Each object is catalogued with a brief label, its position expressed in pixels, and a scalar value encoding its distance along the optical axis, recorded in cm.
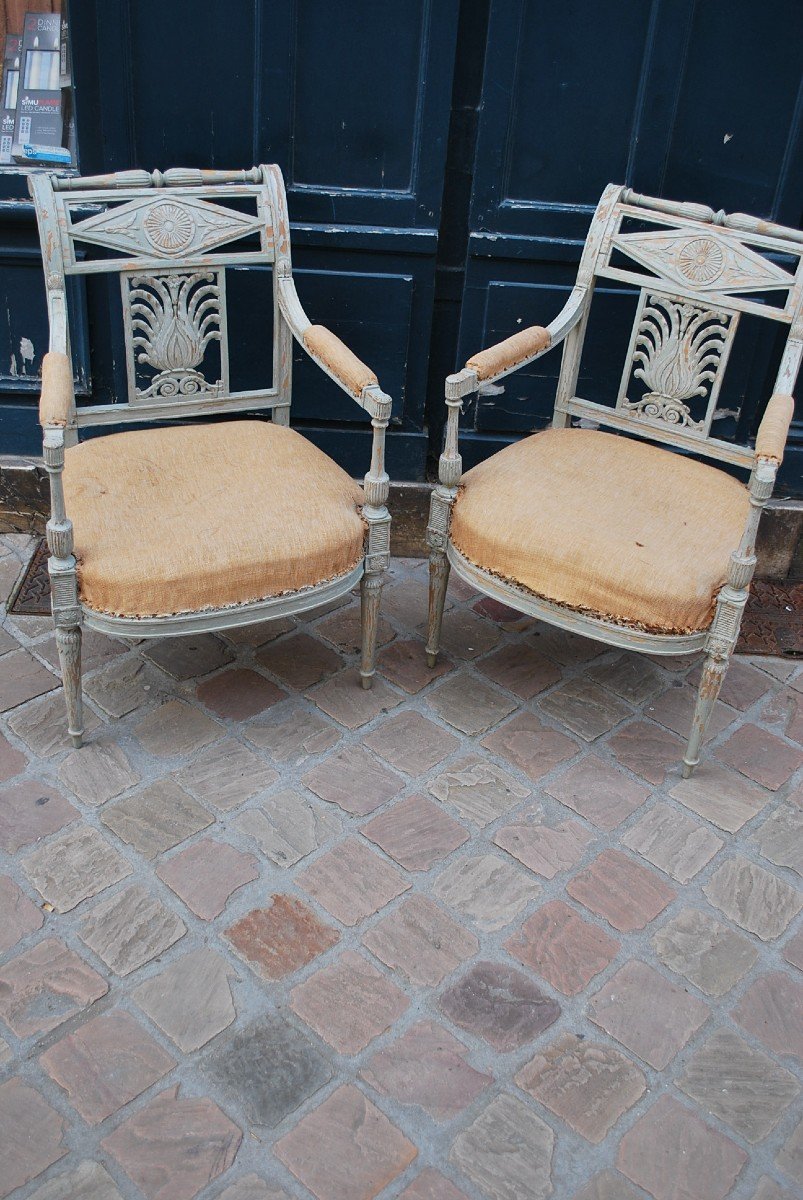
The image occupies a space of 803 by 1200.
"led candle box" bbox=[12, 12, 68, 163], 327
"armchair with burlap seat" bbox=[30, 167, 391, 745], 255
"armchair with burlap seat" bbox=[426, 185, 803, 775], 263
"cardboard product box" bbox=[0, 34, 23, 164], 329
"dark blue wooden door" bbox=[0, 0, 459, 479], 305
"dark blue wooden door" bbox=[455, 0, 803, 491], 306
